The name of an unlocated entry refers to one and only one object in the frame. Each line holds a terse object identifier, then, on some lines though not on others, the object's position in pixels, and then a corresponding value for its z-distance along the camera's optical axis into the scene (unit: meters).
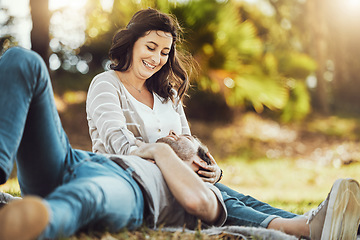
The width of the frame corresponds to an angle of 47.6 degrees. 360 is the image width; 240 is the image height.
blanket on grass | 1.98
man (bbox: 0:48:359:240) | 1.37
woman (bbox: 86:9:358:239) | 2.43
